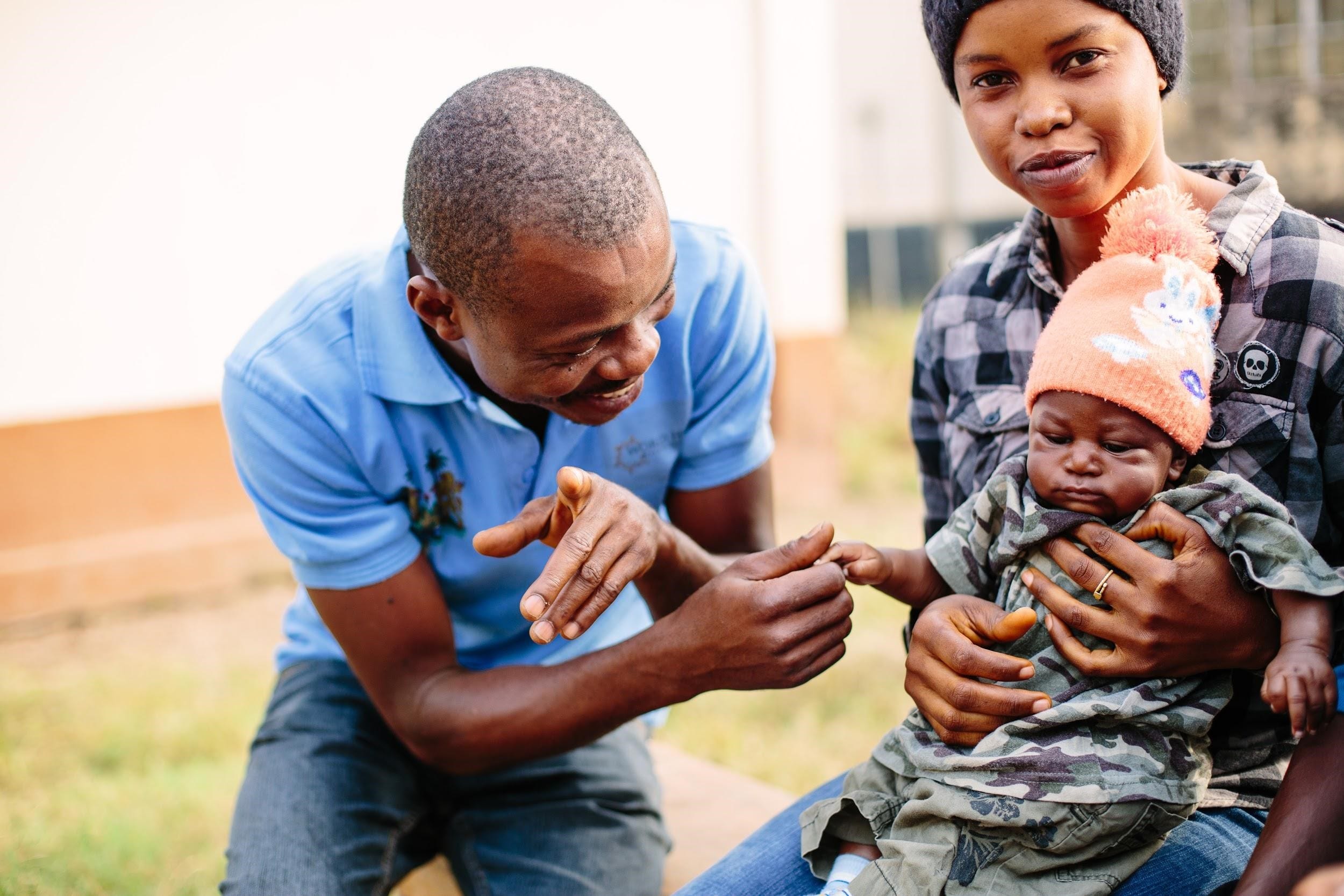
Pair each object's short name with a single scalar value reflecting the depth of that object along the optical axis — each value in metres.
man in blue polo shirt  1.90
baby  1.67
